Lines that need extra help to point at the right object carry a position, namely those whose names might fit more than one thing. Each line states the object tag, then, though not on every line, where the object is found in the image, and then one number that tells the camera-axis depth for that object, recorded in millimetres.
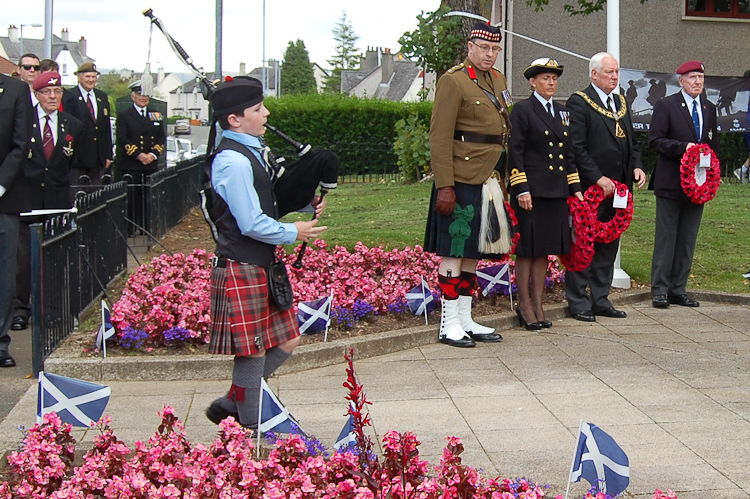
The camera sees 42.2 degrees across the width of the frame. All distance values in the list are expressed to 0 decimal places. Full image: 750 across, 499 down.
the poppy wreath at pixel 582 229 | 7988
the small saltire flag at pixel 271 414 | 4402
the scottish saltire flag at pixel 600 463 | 3746
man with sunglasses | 9111
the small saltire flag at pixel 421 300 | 7727
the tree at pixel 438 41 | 17969
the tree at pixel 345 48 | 135000
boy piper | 4406
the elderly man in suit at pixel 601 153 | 8016
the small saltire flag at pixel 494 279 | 8406
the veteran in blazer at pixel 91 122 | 10961
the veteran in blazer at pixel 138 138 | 13148
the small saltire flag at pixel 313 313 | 7020
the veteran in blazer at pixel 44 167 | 7996
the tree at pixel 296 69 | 124250
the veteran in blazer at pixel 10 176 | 6816
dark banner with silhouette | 19703
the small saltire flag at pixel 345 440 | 4160
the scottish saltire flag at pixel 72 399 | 4449
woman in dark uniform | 7559
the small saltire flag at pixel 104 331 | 6507
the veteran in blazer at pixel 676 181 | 8609
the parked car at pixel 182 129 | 63875
